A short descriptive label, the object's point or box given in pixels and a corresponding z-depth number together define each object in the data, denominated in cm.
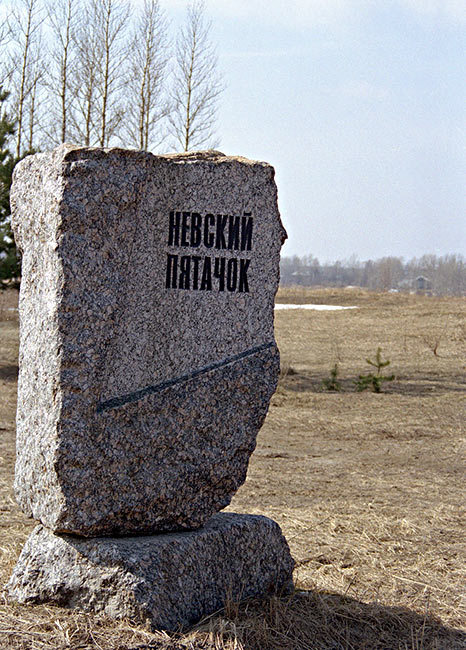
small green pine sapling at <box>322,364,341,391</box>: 1288
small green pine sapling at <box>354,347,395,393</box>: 1258
